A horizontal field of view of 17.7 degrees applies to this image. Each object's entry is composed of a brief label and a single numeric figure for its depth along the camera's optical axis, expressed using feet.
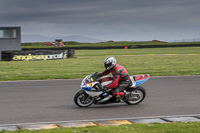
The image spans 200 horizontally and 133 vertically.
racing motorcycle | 55.81
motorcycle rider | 56.33
